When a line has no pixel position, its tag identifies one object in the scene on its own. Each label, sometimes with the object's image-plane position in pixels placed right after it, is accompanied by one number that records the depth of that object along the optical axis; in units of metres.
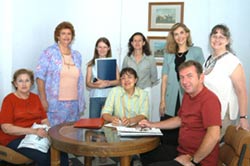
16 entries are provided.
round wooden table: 2.06
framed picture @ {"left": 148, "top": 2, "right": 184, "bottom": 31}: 4.48
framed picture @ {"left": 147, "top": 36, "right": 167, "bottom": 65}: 4.54
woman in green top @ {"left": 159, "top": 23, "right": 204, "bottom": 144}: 3.18
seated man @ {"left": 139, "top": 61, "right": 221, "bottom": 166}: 2.12
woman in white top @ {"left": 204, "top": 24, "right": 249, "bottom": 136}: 2.50
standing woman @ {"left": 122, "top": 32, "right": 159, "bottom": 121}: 3.65
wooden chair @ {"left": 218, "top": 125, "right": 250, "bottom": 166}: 2.01
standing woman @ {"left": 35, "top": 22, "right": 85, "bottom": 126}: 3.35
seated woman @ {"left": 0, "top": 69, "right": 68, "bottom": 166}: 2.64
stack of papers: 2.34
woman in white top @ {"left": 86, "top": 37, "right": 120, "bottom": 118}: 3.58
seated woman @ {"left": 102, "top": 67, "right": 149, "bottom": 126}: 2.96
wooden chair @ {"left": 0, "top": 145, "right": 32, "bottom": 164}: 2.54
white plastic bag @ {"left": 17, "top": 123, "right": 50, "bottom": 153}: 2.62
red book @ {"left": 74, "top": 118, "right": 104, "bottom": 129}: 2.53
